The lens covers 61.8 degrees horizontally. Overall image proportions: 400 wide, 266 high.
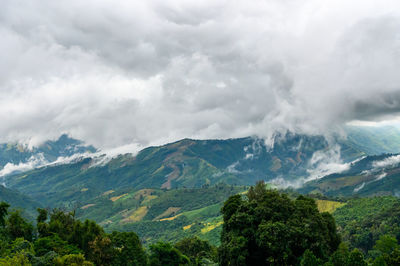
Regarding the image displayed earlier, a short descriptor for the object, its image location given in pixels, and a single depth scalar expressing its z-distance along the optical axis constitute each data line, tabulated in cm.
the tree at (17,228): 10400
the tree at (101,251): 9306
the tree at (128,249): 10512
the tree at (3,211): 10416
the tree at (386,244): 11873
